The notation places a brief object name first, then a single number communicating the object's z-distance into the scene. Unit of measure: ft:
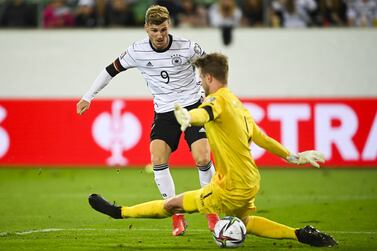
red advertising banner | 112.57
